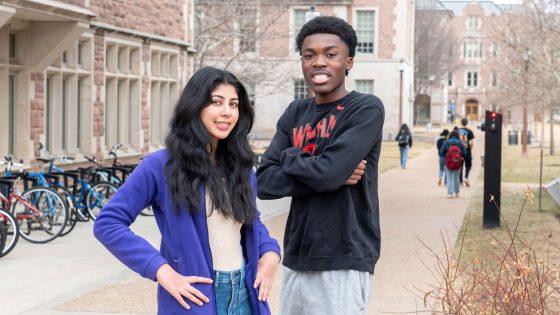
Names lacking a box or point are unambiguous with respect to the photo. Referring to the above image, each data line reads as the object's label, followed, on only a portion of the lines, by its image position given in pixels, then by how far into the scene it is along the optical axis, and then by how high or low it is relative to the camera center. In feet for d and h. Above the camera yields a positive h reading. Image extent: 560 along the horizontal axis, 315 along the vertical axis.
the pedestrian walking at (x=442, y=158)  81.87 -3.40
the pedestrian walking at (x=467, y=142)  75.82 -2.13
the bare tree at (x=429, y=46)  258.57 +15.91
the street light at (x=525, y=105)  110.13 +0.85
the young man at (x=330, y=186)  14.46 -1.01
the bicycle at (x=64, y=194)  45.13 -3.54
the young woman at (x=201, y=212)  12.59 -1.20
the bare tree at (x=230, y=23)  108.27 +8.88
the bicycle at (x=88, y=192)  50.26 -3.86
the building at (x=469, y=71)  415.64 +15.57
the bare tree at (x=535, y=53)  92.22 +5.98
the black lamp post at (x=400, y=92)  177.17 +3.26
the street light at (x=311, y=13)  75.56 +6.68
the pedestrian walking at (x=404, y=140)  107.24 -2.79
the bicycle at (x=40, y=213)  43.04 -4.18
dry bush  18.80 -3.32
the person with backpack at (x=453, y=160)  68.33 -2.97
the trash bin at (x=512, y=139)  192.32 -4.58
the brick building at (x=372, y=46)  189.78 +11.16
